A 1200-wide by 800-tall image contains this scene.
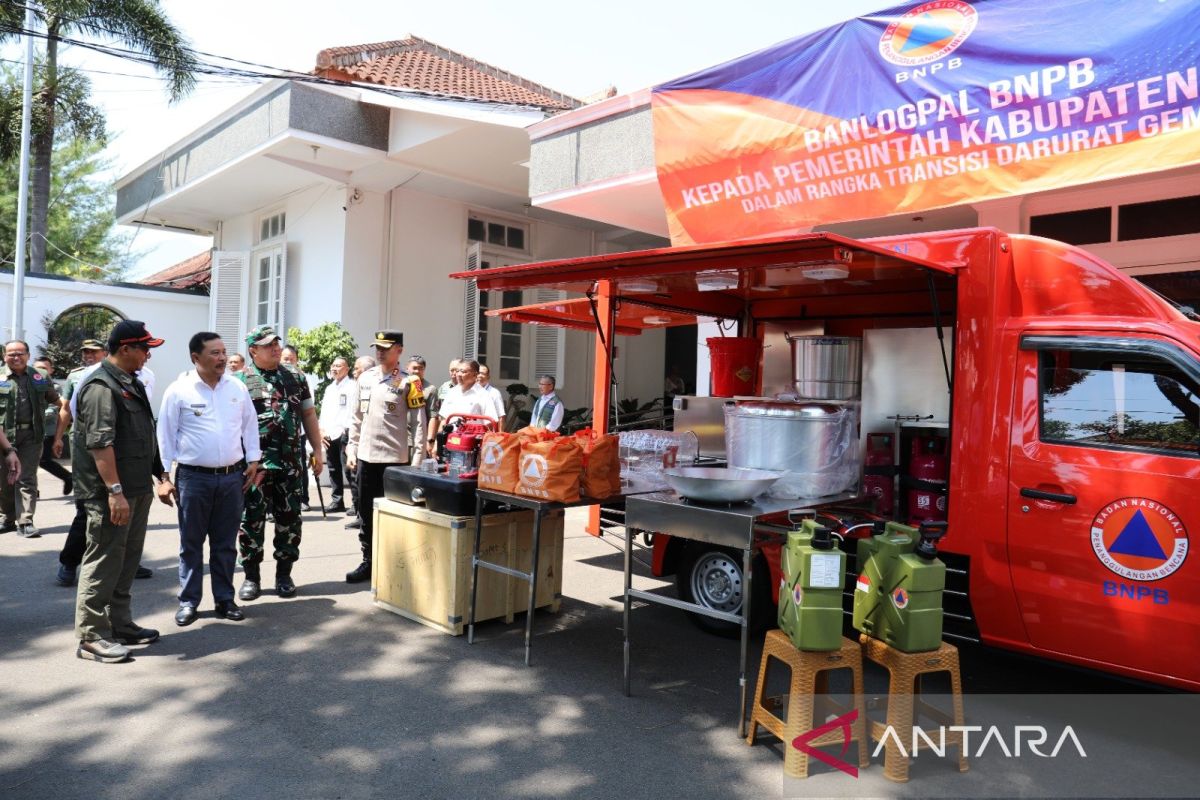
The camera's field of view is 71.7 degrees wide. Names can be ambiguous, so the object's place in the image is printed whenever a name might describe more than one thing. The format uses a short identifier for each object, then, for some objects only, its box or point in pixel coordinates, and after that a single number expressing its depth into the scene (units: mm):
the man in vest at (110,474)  4391
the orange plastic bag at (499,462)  4758
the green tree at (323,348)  11758
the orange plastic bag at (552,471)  4531
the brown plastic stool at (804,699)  3398
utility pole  15250
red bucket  6965
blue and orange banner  5180
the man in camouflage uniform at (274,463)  5699
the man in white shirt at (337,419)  9414
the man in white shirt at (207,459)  4988
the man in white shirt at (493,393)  9250
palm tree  18328
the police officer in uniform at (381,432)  6309
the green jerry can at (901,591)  3377
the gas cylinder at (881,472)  5152
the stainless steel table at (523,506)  4551
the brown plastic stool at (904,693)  3391
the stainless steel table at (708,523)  3781
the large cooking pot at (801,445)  4707
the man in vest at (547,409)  9953
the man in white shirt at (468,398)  8977
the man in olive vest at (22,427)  7488
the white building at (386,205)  10977
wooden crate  5098
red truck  3645
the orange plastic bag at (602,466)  4730
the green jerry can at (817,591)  3354
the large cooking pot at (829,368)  5566
